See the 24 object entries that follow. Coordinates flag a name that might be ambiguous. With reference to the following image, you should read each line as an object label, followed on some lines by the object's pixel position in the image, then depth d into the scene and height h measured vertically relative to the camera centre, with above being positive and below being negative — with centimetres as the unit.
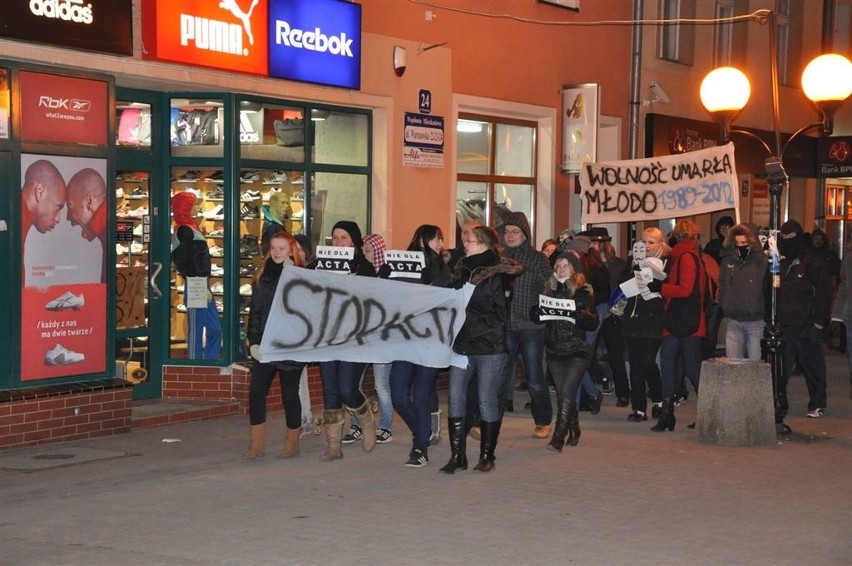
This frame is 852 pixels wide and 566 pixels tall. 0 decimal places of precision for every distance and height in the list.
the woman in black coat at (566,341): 1115 -86
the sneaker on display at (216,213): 1367 +24
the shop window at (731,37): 2269 +365
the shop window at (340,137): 1473 +116
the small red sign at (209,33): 1217 +199
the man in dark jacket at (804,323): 1364 -82
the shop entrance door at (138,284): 1316 -50
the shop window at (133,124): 1312 +112
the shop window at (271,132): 1380 +114
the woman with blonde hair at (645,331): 1245 -85
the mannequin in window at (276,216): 1402 +23
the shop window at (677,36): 2100 +342
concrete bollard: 1162 -145
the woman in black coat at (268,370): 1046 -108
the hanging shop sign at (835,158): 2522 +171
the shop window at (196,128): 1360 +113
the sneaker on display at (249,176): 1380 +64
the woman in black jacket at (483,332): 998 -71
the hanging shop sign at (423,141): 1563 +120
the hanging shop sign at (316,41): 1369 +212
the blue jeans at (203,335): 1359 -104
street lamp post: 1263 +146
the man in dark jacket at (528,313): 1185 -67
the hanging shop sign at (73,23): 1077 +181
